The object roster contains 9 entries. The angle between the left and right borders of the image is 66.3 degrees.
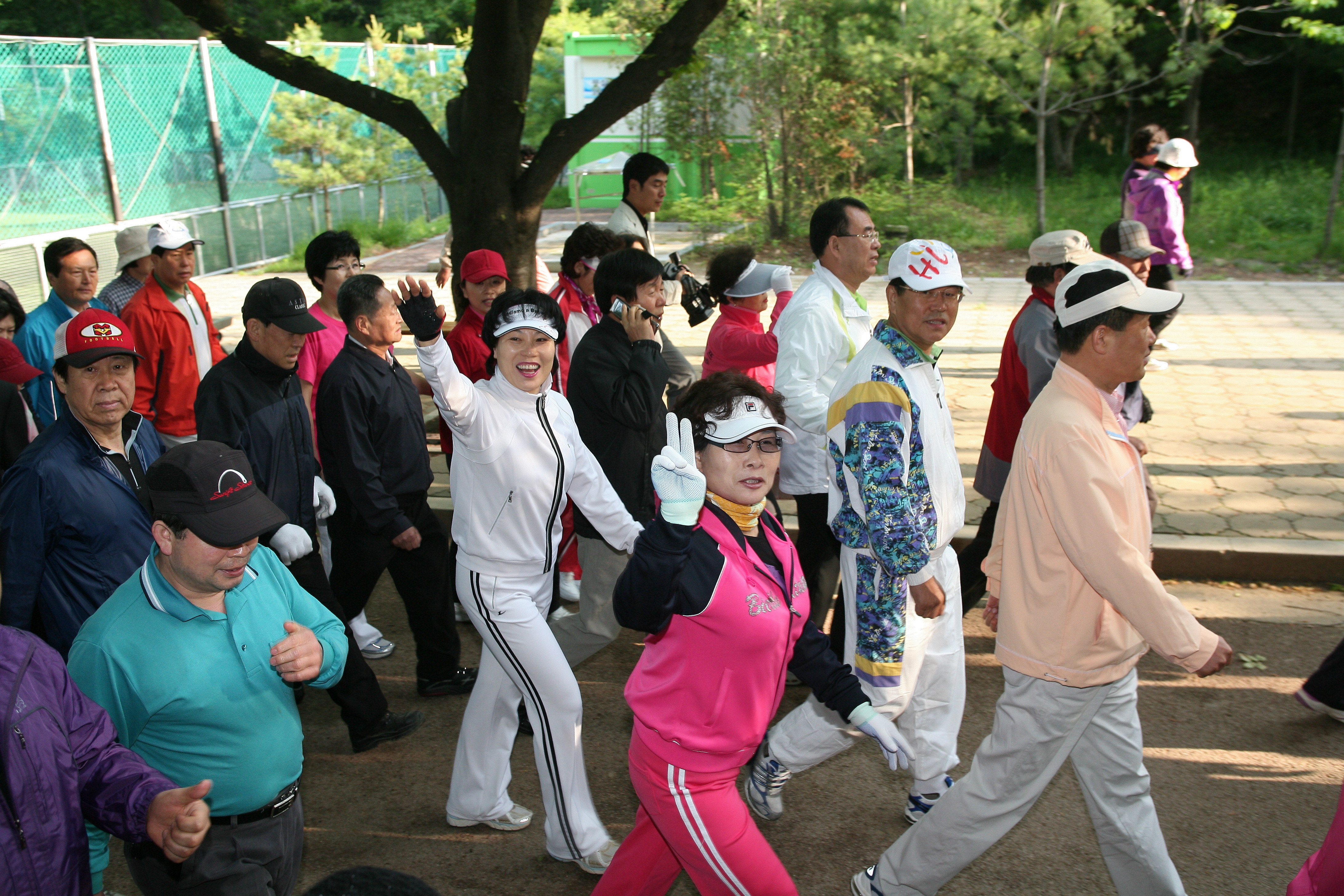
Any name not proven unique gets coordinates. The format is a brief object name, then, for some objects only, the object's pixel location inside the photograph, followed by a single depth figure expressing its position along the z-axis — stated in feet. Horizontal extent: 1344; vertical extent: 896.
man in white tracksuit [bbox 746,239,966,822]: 11.51
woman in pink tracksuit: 8.87
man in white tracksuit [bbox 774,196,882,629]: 14.87
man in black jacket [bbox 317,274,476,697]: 15.06
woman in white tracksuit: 11.98
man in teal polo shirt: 8.35
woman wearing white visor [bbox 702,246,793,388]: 17.03
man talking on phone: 14.17
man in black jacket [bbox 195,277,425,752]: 13.47
